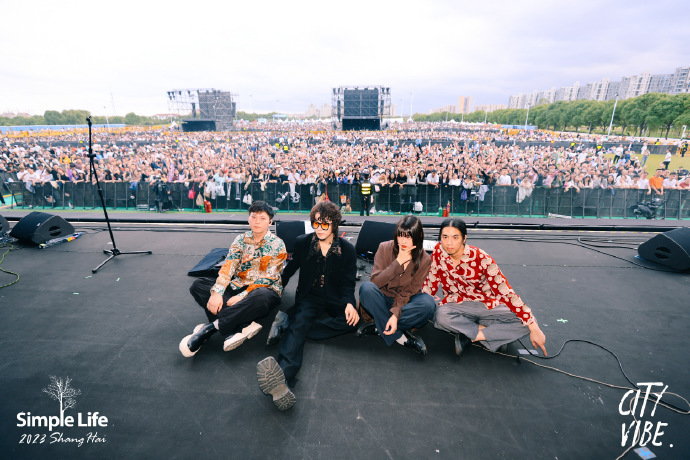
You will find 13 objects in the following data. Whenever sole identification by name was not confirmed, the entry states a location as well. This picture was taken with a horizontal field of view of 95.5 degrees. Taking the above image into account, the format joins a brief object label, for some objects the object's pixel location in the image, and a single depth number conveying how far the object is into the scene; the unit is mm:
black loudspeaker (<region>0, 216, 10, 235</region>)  6745
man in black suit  3285
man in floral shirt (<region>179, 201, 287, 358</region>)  3262
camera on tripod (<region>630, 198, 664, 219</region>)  9406
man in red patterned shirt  3109
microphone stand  5377
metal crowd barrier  9672
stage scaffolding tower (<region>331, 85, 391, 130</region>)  47562
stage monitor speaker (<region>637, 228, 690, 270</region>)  5273
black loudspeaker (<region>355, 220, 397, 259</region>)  5254
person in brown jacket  3262
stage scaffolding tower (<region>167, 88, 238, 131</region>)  57356
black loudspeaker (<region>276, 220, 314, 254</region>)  5160
